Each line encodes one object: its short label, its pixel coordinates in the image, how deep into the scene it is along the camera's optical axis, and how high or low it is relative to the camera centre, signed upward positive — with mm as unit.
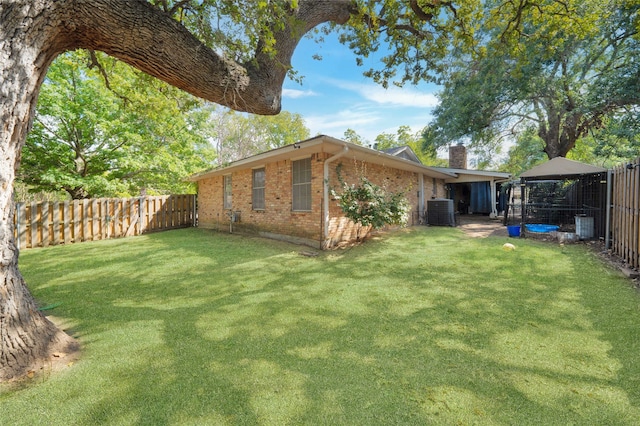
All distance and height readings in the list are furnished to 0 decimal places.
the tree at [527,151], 18394 +4216
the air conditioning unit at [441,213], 11414 -291
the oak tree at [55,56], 2219 +1449
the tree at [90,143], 10102 +2617
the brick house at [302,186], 7555 +683
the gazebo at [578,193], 7789 +437
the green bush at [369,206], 7383 -1
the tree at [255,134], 28311 +7644
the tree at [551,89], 10203 +5307
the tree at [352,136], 33375 +8536
